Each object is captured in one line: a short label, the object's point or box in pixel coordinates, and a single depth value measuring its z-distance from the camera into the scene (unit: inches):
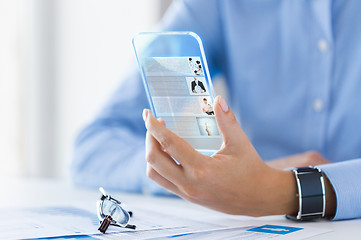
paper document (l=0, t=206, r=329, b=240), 38.7
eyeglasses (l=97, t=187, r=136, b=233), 39.2
